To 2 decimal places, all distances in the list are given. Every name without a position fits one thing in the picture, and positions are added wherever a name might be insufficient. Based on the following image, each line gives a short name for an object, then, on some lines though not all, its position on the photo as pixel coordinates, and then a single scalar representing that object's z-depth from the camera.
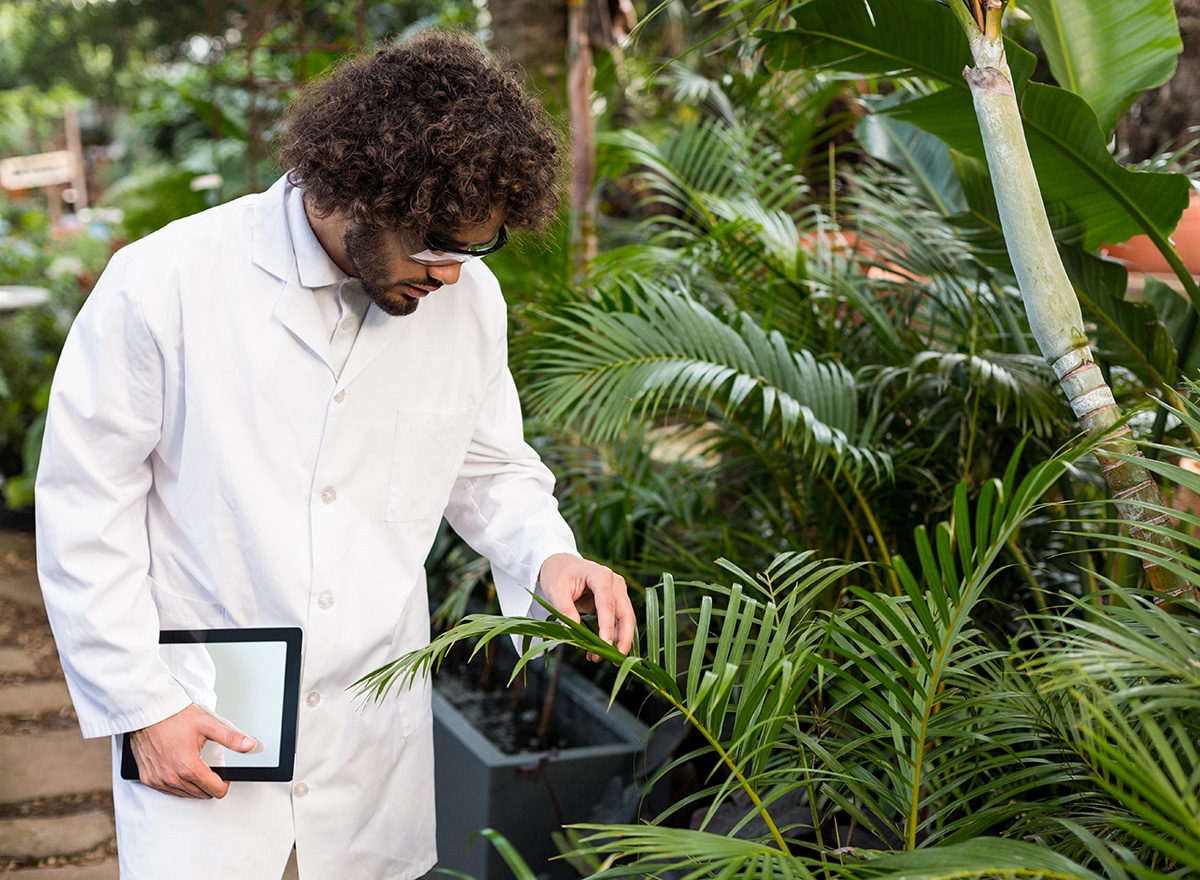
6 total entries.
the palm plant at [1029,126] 1.68
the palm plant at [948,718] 1.08
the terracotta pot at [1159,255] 2.24
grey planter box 2.68
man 1.54
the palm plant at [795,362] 2.39
